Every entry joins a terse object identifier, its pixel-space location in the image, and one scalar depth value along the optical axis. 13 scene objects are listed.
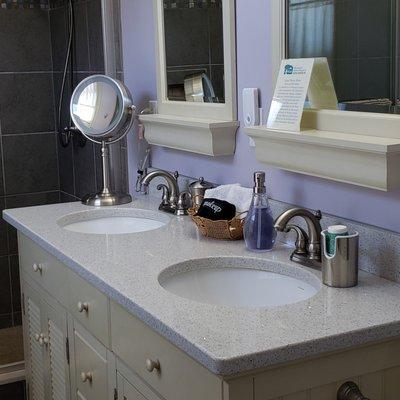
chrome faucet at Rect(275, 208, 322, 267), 1.77
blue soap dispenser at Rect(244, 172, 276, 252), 1.95
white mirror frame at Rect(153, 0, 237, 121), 2.23
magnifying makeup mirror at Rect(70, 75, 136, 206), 2.72
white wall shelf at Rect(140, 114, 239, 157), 2.31
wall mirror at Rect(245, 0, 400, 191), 1.64
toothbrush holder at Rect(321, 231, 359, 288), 1.64
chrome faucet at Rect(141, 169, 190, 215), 2.52
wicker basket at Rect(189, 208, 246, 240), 2.08
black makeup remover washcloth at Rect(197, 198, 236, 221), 2.10
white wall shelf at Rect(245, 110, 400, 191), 1.61
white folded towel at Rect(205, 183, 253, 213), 2.16
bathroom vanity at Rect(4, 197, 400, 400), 1.36
